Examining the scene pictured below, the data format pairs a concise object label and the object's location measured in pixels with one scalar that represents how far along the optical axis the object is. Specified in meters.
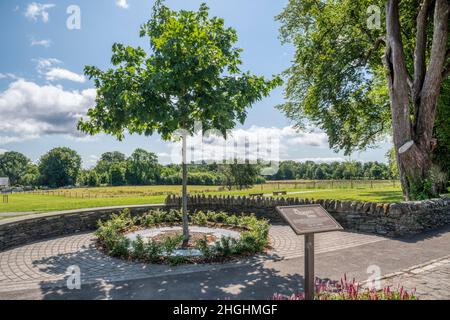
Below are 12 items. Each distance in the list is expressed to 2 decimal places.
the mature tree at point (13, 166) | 112.74
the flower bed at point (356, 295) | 4.08
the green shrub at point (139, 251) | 7.20
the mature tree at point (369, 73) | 13.08
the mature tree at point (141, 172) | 86.12
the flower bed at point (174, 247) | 7.13
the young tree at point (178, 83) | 7.52
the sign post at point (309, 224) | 4.42
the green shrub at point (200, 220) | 11.57
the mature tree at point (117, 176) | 87.56
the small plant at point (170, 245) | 7.13
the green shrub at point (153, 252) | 7.07
